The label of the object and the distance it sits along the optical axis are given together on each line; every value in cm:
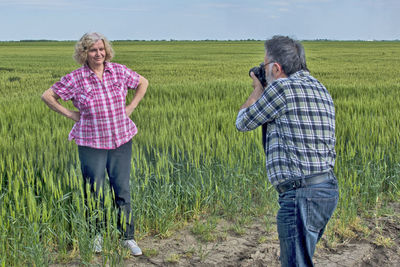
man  210
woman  308
